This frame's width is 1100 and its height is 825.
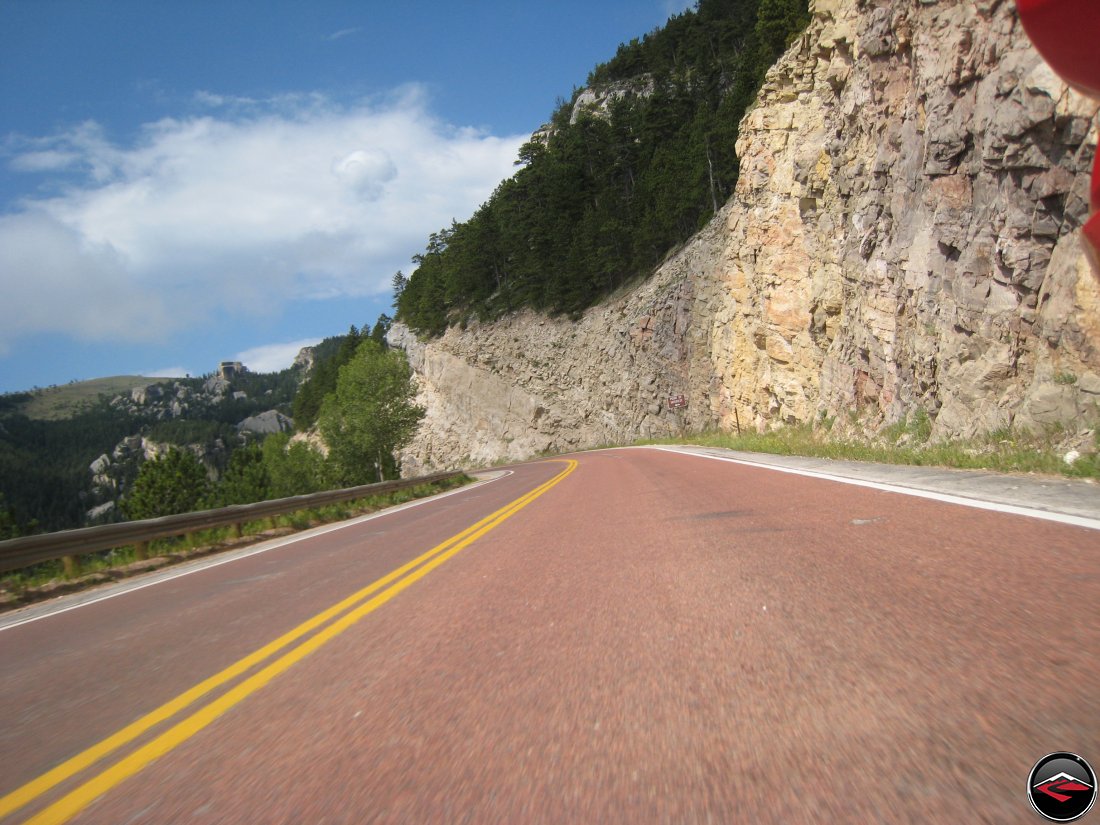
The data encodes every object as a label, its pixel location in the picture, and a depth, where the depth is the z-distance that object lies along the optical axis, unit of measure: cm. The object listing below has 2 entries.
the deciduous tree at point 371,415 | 4694
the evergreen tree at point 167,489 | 7625
